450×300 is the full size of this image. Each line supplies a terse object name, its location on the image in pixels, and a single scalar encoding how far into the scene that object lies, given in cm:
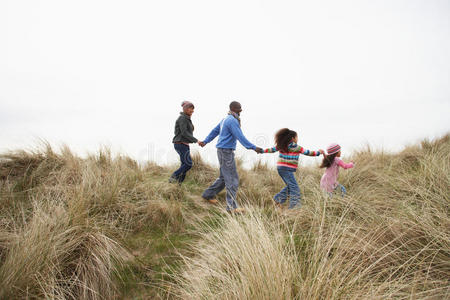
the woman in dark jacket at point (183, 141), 524
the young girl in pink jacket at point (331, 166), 435
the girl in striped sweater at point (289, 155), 433
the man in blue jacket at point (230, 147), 416
